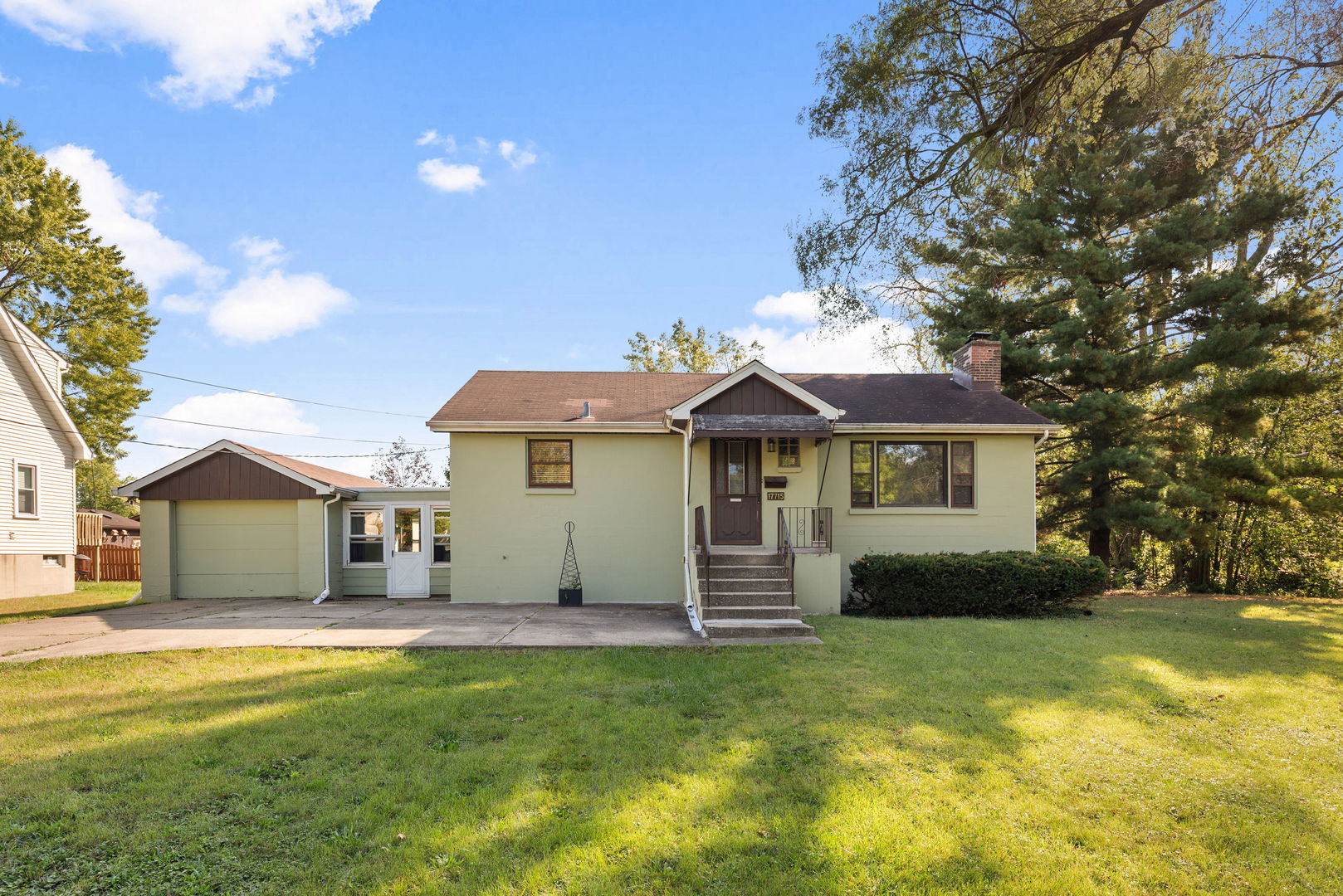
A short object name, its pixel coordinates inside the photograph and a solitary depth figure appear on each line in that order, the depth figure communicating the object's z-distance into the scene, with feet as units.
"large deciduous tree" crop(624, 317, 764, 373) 107.24
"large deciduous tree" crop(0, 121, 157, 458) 72.84
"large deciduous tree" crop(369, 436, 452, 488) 134.41
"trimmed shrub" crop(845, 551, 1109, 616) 38.01
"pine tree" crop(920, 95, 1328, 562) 51.93
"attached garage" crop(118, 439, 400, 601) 49.26
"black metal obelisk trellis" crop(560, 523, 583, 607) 43.70
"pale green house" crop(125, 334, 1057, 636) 41.09
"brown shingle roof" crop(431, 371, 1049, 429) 45.68
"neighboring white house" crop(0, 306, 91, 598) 57.26
